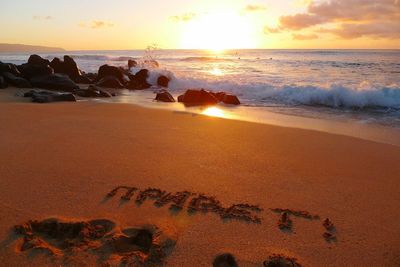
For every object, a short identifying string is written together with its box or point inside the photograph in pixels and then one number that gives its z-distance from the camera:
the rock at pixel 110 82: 14.71
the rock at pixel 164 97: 10.45
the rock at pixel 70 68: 16.92
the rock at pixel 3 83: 11.72
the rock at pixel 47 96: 8.56
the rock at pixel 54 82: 12.47
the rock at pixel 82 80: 16.09
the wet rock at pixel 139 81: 15.17
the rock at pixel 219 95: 10.67
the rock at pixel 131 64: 24.80
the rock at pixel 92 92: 10.89
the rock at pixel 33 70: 13.79
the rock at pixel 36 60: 17.53
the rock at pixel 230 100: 10.27
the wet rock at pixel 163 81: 16.05
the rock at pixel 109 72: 16.07
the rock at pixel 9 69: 13.49
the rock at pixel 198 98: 10.25
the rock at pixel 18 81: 12.34
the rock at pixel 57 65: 17.47
